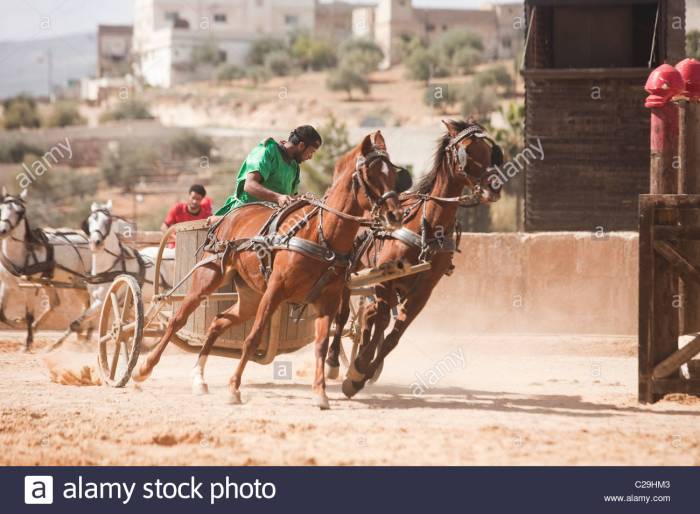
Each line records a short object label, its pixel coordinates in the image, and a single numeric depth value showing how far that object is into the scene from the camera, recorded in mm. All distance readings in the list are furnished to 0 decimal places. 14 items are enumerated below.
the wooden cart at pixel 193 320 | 11531
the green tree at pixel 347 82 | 92375
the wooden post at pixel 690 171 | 11164
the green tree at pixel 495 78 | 87125
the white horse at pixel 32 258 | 17172
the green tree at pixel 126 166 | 71875
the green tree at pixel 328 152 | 55469
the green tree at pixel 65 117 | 93512
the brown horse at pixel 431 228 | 11805
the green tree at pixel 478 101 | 74688
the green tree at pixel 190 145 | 78062
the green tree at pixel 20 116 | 95875
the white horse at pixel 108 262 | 16078
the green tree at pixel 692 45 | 37688
